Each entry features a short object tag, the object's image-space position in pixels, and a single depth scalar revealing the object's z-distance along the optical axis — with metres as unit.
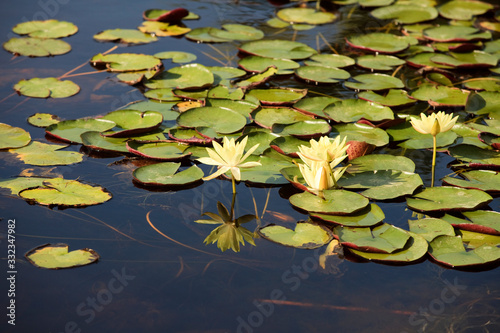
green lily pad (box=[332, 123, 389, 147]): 6.84
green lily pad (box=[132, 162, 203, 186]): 5.94
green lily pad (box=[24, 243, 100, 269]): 4.72
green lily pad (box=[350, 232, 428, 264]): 4.95
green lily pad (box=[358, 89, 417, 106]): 7.82
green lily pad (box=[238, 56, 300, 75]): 8.77
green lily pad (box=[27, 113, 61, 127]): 7.01
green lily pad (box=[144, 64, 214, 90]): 8.13
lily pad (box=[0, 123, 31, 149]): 6.46
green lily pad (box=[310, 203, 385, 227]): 5.37
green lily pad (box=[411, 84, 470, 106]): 7.90
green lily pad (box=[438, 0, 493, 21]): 11.35
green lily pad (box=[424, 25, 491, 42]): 10.02
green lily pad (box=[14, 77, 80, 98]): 7.80
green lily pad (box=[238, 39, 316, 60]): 9.34
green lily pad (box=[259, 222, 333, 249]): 5.14
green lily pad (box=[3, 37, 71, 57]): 9.18
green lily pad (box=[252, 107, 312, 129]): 7.14
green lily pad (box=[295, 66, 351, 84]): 8.53
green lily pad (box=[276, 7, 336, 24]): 11.09
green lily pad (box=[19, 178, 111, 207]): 5.51
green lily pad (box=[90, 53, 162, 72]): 8.68
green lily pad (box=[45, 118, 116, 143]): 6.69
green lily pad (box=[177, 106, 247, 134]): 6.94
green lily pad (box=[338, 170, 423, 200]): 5.80
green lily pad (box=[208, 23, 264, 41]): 10.16
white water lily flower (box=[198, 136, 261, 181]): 5.40
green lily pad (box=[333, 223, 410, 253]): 5.02
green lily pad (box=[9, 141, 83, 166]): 6.21
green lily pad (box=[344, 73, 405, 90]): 8.26
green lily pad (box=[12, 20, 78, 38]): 9.81
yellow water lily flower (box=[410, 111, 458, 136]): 5.99
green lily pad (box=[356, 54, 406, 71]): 8.99
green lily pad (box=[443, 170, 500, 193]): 5.98
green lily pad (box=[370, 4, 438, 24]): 11.17
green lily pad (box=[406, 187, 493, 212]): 5.59
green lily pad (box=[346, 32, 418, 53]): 9.66
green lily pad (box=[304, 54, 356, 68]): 8.99
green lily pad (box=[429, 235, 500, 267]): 4.92
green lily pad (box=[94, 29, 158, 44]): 9.79
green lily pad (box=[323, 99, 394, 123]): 7.25
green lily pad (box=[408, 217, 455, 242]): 5.27
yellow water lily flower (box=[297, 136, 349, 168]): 5.58
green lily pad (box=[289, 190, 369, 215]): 5.48
